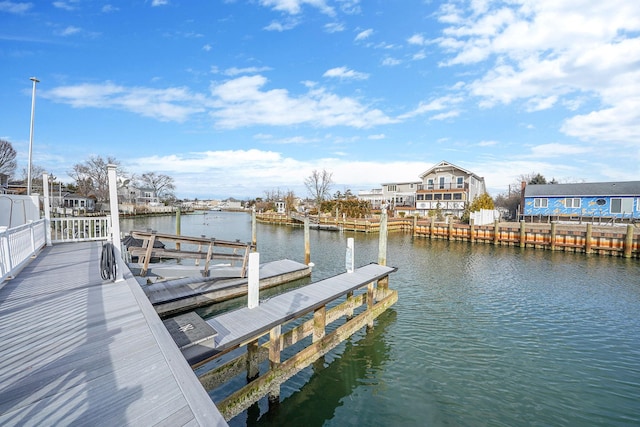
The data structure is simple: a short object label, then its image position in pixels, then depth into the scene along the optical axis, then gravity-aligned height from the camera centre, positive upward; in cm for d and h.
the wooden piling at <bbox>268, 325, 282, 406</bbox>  624 -310
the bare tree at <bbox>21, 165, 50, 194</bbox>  4950 +554
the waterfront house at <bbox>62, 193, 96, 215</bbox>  5728 +15
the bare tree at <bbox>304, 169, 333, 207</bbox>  7195 +473
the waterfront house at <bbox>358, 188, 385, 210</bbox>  6258 +203
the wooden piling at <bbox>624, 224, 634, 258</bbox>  2316 -271
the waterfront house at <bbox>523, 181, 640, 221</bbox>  3534 +71
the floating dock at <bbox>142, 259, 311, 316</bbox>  1030 -320
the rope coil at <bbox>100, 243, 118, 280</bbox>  718 -139
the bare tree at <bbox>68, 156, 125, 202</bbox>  6994 +638
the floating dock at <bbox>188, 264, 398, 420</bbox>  536 -291
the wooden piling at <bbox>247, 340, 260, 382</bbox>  659 -336
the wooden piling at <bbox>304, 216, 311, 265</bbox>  1822 -257
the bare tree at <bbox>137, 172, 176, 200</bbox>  10188 +702
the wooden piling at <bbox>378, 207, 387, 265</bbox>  1297 -146
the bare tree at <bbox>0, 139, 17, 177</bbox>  5209 +796
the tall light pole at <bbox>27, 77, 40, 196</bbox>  1574 +495
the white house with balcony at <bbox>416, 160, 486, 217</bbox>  4822 +272
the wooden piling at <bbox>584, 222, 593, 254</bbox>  2492 -269
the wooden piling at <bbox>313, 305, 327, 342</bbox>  796 -309
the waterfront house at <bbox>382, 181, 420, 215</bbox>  5808 +225
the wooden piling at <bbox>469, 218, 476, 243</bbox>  3188 -280
